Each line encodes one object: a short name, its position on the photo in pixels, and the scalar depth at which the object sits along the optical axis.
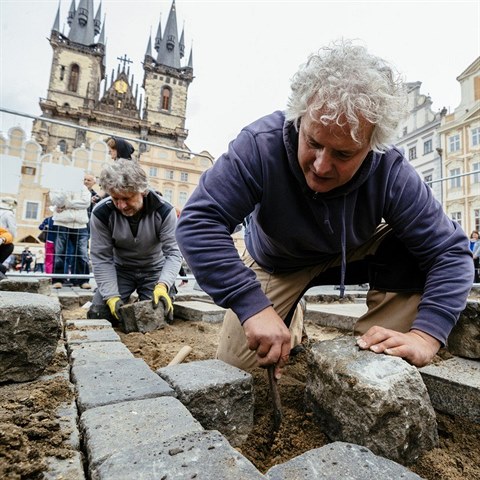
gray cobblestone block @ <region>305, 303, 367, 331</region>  2.88
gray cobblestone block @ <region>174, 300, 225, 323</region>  3.38
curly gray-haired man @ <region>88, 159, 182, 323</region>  2.94
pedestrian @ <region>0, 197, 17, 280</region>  4.39
